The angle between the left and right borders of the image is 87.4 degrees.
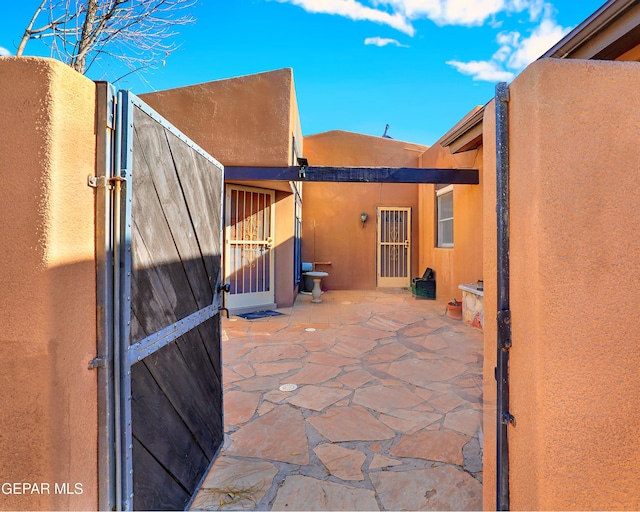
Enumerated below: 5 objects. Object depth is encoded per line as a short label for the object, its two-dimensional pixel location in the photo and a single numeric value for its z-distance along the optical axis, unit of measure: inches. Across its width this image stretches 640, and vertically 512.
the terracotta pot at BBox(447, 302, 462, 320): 249.0
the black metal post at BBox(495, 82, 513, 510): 53.9
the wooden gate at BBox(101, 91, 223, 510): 50.4
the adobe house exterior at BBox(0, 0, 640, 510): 41.6
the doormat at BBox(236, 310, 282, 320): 255.3
